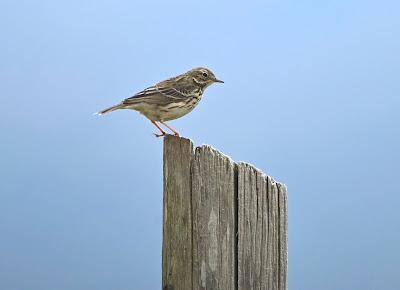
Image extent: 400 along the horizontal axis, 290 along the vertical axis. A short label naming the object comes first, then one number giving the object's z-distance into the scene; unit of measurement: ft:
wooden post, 26.40
